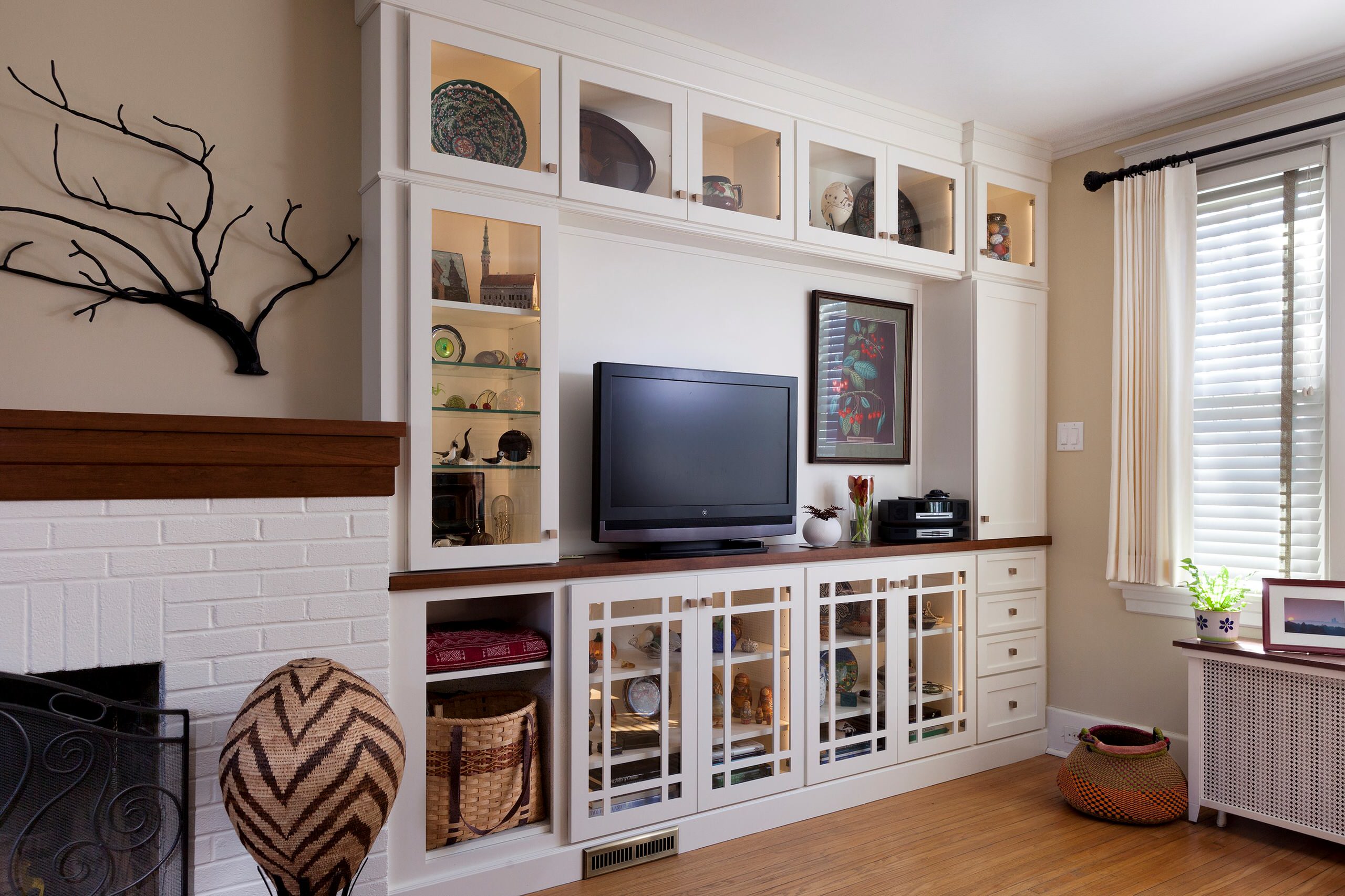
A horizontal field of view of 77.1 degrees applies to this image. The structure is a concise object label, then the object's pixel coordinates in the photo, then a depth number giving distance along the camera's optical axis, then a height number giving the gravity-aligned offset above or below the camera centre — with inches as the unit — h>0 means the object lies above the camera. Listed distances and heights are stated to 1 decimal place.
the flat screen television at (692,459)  106.8 -1.2
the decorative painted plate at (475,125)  93.7 +36.8
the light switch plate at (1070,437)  145.2 +2.6
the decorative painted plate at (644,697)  103.7 -30.6
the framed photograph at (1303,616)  107.3 -21.1
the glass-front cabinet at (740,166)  112.2 +39.3
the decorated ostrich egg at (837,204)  126.4 +37.2
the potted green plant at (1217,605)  116.2 -21.2
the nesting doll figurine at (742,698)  114.3 -33.7
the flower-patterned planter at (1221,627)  116.0 -24.0
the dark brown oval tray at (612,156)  103.5 +36.9
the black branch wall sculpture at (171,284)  83.0 +17.4
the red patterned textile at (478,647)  91.2 -22.1
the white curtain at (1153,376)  128.0 +11.8
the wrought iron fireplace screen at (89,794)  67.9 -29.4
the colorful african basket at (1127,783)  114.4 -45.5
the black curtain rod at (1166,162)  118.0 +44.9
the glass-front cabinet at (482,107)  91.4 +38.9
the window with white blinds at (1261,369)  118.3 +12.3
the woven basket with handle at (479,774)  90.9 -35.7
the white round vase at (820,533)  124.3 -12.1
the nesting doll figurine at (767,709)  114.8 -35.3
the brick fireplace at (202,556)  69.9 -9.9
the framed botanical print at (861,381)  136.8 +11.7
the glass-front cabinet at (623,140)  101.3 +39.0
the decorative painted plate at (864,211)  129.4 +36.8
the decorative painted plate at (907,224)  134.2 +36.3
